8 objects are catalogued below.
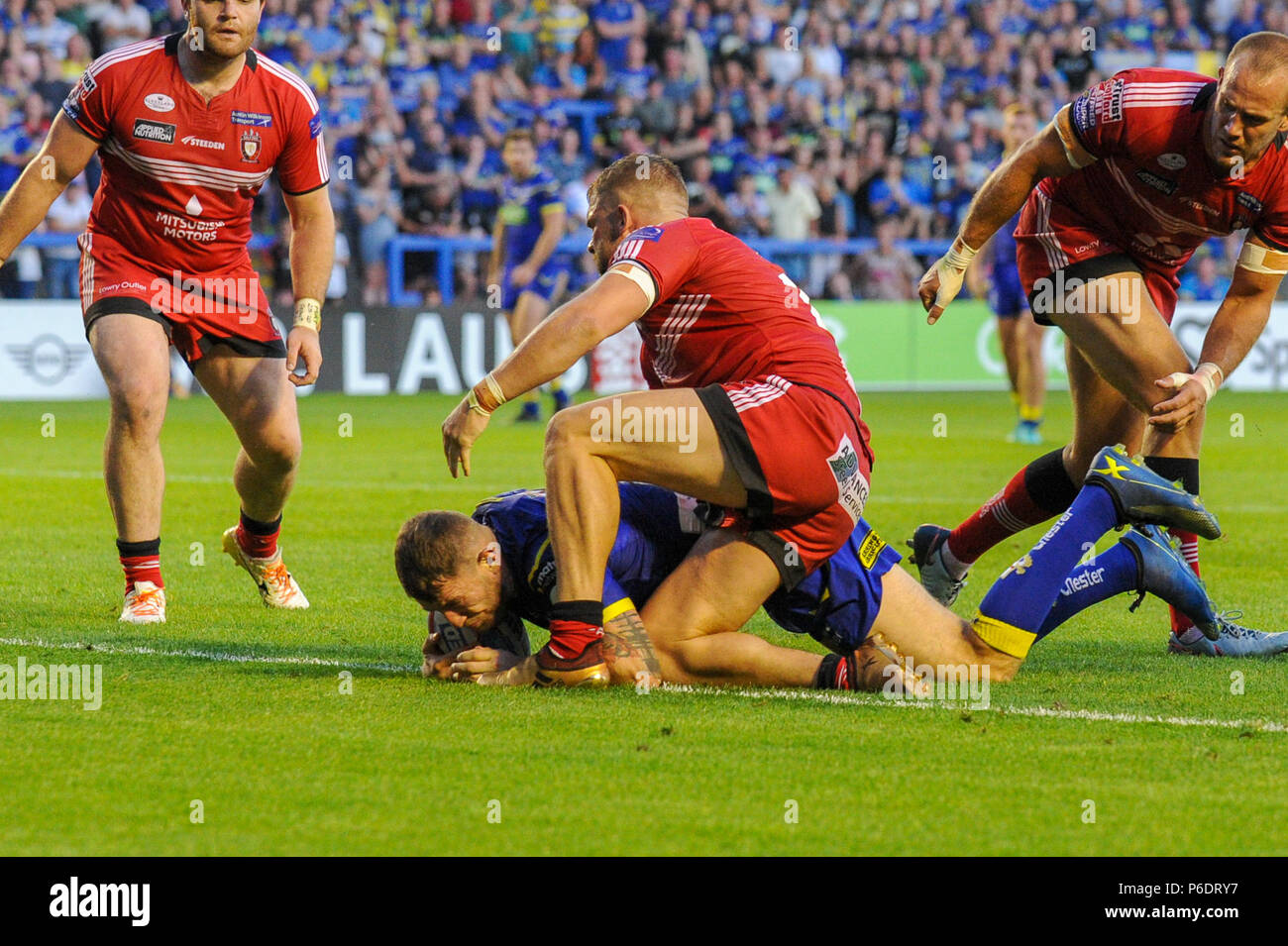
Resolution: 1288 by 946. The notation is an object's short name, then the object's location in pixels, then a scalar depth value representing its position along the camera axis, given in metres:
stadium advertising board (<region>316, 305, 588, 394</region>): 20.88
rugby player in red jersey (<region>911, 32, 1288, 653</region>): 5.89
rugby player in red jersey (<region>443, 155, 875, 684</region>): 5.14
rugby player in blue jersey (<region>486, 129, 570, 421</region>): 17.61
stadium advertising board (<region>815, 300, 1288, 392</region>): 22.91
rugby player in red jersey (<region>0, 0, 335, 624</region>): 6.67
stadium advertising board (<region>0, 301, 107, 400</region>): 18.98
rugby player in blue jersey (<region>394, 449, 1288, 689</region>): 5.34
